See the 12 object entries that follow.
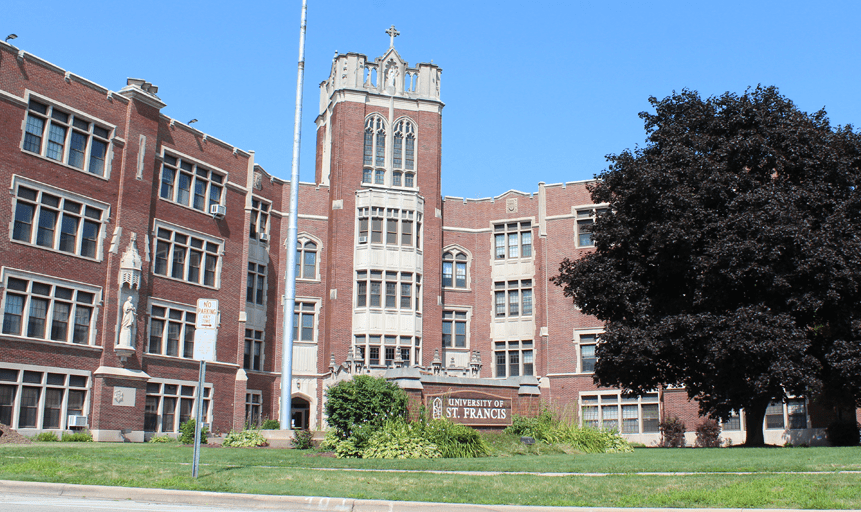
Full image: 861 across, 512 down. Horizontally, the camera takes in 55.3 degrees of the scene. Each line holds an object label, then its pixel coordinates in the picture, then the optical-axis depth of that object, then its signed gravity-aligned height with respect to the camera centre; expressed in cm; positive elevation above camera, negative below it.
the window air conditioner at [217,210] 3912 +980
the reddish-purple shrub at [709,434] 3866 -44
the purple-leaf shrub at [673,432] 3928 -37
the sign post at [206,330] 1379 +148
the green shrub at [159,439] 3247 -80
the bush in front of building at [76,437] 2905 -68
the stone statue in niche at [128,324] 3334 +375
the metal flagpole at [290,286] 3008 +504
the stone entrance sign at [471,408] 2939 +51
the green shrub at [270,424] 3575 -19
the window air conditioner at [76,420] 3077 -10
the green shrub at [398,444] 2075 -58
